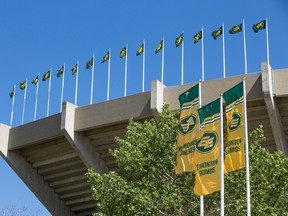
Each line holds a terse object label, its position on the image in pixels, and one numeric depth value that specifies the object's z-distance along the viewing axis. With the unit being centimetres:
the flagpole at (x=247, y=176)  2092
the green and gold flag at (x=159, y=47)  4178
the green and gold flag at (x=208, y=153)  2198
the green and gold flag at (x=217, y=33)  3950
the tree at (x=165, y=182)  2470
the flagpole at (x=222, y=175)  2142
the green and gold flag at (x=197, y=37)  4019
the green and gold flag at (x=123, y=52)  4344
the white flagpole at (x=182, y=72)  3896
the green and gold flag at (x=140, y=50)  4275
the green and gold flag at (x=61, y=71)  4644
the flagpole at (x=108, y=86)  4256
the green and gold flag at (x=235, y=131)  2158
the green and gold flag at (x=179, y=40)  4072
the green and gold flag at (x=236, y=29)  3866
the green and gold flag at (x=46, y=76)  4741
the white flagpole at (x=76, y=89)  4428
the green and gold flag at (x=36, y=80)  4834
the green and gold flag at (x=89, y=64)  4534
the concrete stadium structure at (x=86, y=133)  3541
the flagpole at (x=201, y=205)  2252
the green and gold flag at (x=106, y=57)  4425
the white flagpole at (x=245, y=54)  3661
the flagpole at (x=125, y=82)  4192
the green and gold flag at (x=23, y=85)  4913
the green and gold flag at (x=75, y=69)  4585
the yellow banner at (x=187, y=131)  2331
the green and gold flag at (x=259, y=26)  3781
